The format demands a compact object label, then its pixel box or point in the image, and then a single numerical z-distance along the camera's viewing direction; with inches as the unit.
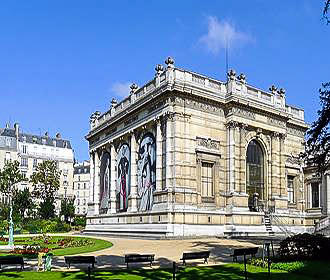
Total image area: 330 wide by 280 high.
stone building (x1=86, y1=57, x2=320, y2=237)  1549.0
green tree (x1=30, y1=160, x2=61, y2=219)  3186.5
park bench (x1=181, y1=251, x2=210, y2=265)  791.9
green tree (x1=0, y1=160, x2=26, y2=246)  3187.0
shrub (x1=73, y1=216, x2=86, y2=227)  3120.6
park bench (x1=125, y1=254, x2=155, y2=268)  766.5
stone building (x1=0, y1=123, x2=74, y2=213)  4124.0
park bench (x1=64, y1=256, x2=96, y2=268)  743.7
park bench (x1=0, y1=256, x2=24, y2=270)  737.6
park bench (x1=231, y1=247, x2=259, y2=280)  813.9
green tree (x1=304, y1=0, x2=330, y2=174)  920.9
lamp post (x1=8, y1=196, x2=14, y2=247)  1309.2
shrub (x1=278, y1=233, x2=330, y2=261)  882.1
